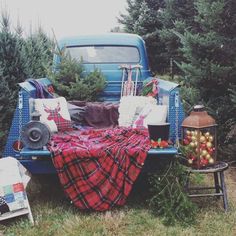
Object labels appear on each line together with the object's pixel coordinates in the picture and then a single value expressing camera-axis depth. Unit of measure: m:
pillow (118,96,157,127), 4.48
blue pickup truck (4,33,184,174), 5.73
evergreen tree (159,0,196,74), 9.19
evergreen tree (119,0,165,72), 10.71
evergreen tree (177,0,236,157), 4.95
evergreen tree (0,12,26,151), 4.61
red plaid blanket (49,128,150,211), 3.39
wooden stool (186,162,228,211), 3.42
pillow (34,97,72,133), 4.09
